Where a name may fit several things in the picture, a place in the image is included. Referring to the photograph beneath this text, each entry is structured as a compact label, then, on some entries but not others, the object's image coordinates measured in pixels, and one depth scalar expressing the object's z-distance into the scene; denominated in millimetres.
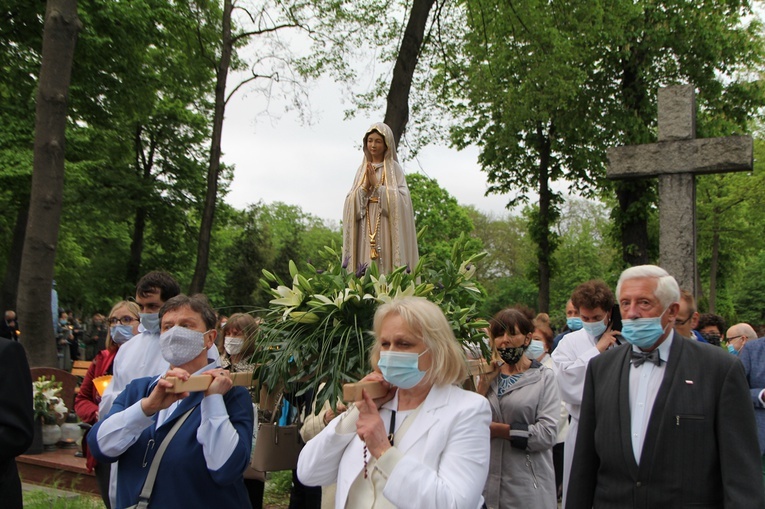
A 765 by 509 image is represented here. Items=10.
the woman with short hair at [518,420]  4695
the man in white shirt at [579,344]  4980
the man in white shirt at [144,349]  4707
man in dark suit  3264
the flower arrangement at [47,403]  8953
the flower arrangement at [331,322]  4199
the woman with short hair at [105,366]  5242
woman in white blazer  2893
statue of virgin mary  6637
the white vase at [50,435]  9086
